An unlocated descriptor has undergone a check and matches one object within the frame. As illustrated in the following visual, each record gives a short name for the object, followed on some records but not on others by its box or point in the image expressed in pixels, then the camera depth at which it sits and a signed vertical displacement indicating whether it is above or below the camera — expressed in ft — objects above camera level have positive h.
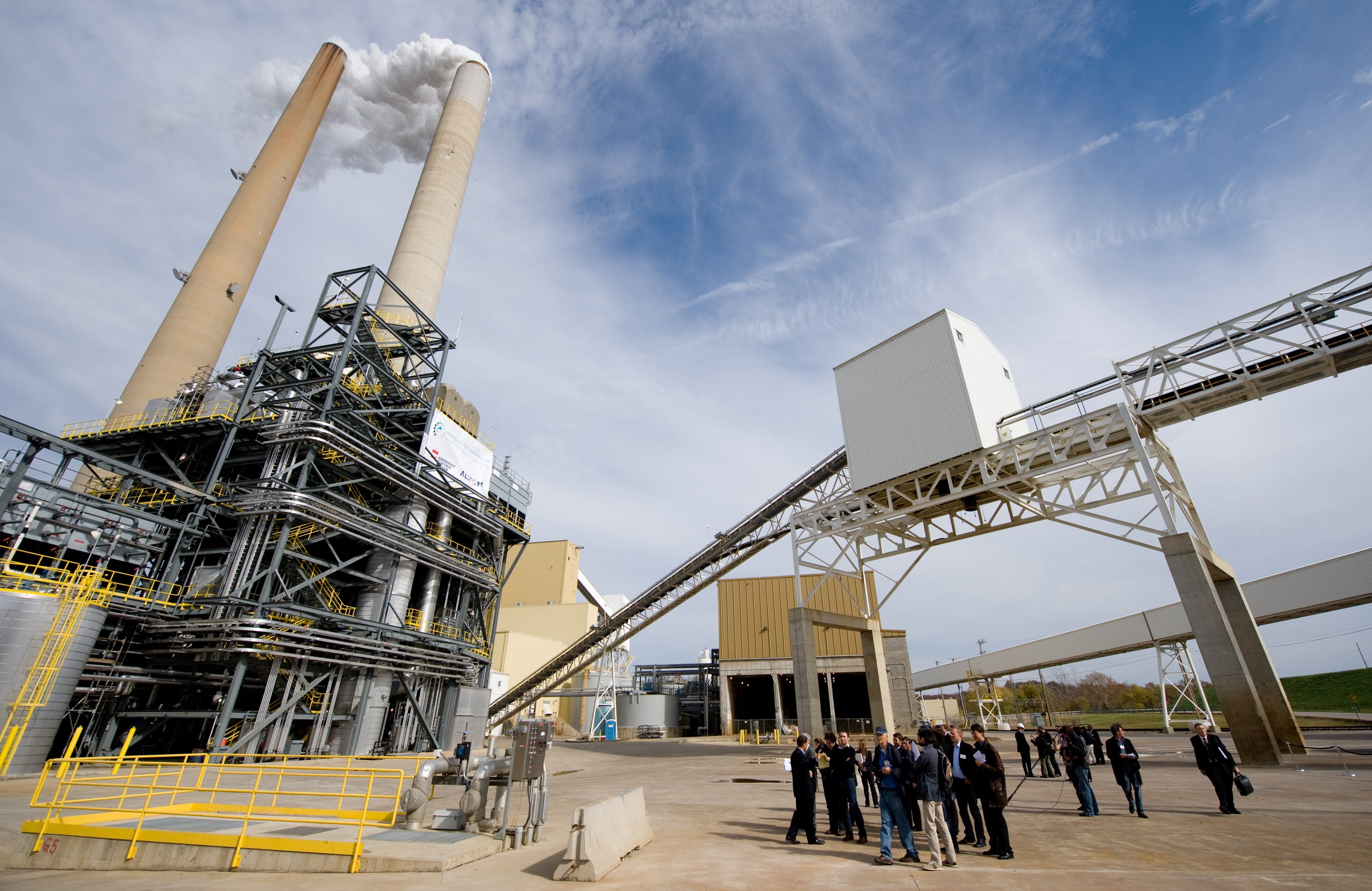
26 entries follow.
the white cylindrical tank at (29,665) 48.88 +4.85
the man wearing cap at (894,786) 25.32 -2.04
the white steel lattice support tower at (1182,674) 100.78 +9.49
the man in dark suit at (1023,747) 53.98 -0.95
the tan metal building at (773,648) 131.34 +17.61
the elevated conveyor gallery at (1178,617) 80.23 +17.35
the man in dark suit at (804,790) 28.37 -2.46
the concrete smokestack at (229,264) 113.70 +89.38
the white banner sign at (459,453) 93.61 +41.66
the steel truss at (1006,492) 60.03 +26.19
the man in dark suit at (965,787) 27.14 -2.27
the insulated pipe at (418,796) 29.91 -2.98
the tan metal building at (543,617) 155.53 +31.24
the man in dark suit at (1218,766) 30.48 -1.35
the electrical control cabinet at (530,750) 28.71 -0.79
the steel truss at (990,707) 143.23 +6.82
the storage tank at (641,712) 153.99 +4.92
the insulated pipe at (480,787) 29.78 -2.53
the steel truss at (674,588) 93.40 +24.18
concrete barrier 22.24 -3.90
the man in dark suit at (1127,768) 31.04 -1.54
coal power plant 61.46 +20.77
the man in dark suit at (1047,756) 53.52 -1.66
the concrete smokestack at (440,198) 122.62 +108.42
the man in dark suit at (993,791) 24.26 -2.12
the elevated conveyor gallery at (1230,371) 50.06 +30.19
